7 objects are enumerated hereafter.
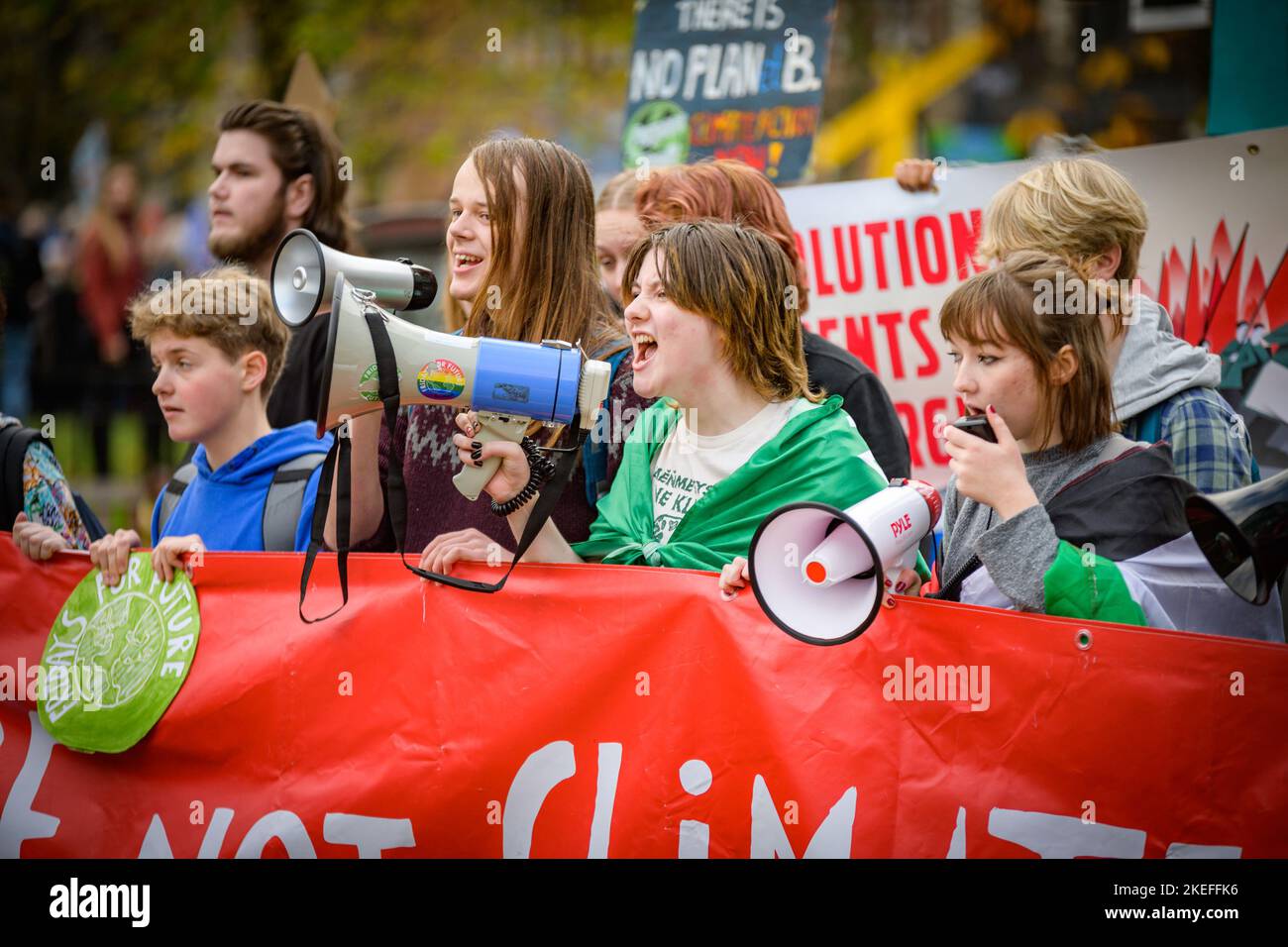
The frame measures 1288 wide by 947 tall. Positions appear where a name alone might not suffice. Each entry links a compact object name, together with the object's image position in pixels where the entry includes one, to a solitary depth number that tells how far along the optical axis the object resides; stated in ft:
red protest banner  9.70
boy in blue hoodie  13.21
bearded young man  17.43
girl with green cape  10.98
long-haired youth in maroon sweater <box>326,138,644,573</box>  12.08
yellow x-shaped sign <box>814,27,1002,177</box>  42.34
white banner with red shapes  15.81
